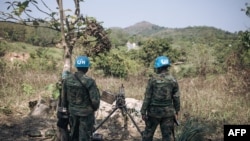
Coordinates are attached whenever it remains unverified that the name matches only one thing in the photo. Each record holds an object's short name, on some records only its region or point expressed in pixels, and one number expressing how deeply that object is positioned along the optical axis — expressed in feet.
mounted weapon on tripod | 19.84
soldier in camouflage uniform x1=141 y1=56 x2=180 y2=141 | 16.26
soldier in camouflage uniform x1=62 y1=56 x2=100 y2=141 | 15.38
